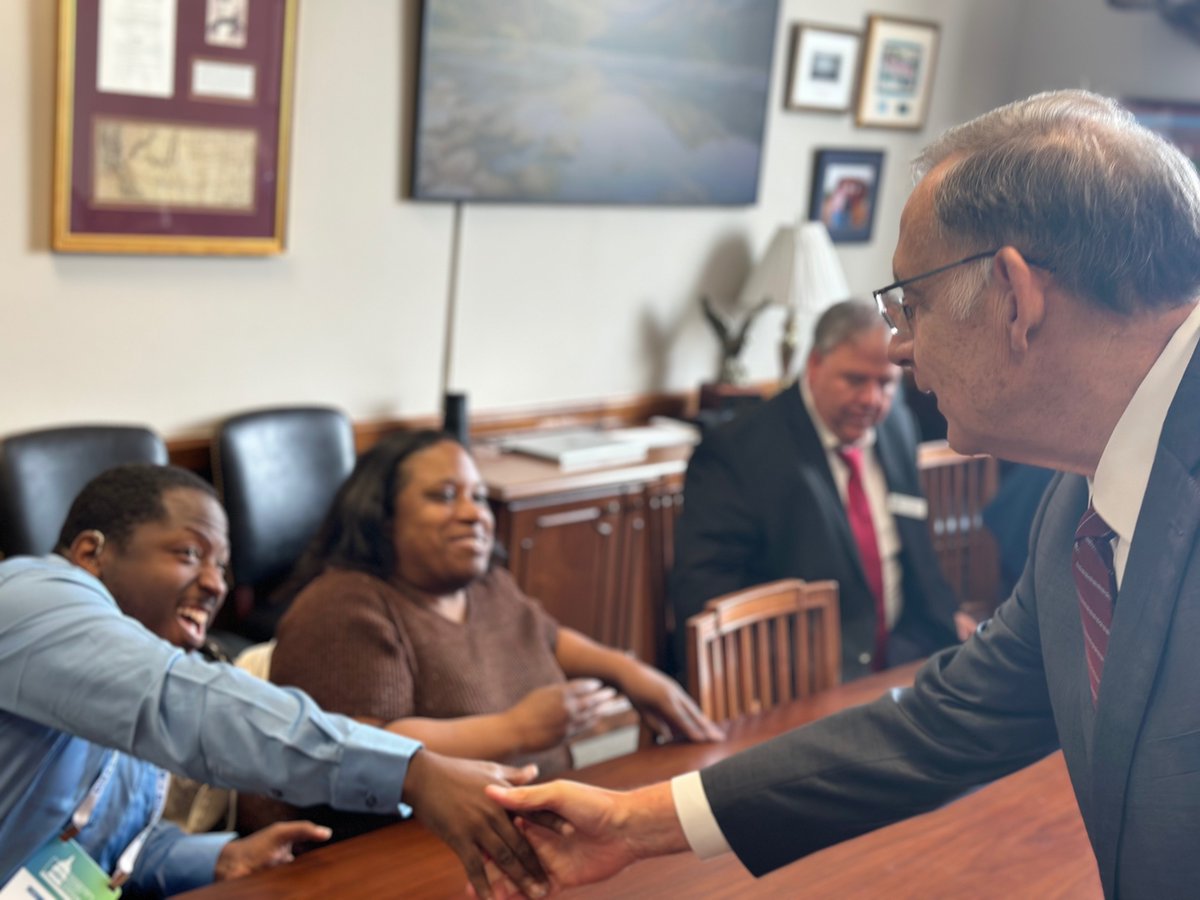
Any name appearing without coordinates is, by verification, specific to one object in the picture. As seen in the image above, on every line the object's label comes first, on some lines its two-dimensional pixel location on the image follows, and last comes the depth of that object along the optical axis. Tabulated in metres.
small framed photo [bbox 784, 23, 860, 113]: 5.50
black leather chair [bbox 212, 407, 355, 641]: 3.86
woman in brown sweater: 2.32
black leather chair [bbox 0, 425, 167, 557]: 3.42
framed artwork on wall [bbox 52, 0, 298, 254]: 3.55
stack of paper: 4.43
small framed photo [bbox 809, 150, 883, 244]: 5.79
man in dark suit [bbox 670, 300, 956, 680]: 3.28
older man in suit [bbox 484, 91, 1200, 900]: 1.22
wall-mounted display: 4.36
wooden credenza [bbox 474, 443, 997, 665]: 4.11
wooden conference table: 1.77
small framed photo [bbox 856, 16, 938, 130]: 5.81
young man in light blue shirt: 1.65
